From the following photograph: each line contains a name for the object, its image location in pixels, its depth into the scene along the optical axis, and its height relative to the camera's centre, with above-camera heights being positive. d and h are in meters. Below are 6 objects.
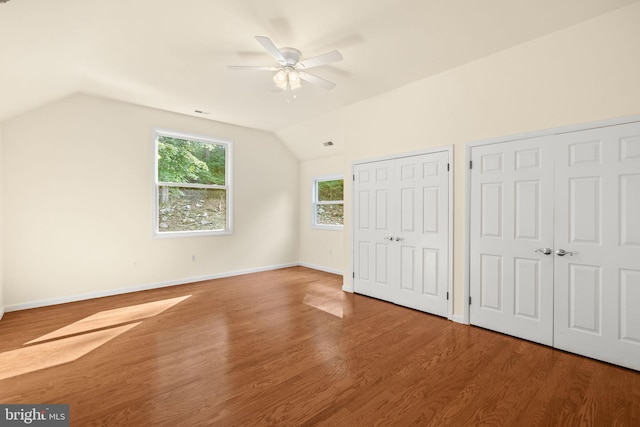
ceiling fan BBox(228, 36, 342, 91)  2.60 +1.44
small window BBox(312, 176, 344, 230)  6.14 +0.21
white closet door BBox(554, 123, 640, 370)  2.37 -0.28
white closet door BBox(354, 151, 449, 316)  3.56 -0.26
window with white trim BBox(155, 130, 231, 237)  5.01 +0.48
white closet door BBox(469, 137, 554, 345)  2.80 -0.28
